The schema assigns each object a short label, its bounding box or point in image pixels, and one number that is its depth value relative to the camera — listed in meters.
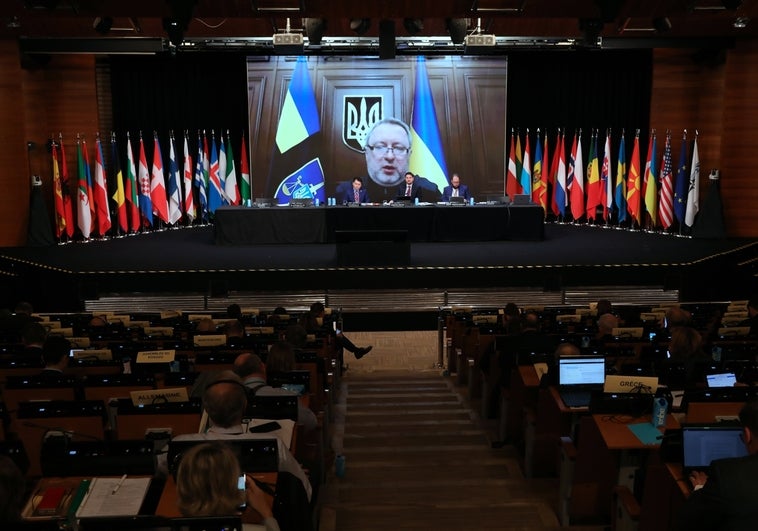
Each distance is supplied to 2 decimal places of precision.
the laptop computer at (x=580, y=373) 5.86
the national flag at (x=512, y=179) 19.47
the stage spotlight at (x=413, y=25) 14.15
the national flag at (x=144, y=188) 18.50
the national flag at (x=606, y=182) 18.83
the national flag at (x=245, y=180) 19.39
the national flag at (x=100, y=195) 17.56
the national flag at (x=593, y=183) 19.00
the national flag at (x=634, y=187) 18.43
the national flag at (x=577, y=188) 19.11
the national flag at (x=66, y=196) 17.14
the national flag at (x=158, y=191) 18.52
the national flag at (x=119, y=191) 17.81
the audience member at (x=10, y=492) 2.70
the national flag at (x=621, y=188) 18.67
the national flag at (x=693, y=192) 17.41
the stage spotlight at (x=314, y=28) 13.54
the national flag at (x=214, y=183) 18.98
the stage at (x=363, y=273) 13.12
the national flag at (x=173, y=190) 18.75
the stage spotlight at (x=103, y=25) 13.72
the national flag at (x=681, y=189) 17.67
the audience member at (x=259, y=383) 4.93
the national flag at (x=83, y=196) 17.27
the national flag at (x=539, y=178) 19.55
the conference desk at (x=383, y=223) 15.86
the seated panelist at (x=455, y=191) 16.48
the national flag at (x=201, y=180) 18.98
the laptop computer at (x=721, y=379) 5.70
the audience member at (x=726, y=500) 2.79
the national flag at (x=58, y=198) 16.89
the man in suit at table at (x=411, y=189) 16.53
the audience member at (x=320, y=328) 8.74
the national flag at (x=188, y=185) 18.86
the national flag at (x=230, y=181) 19.14
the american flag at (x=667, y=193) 17.86
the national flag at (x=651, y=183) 18.11
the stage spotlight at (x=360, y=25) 14.77
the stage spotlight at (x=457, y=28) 13.78
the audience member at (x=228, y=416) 3.76
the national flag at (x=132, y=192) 18.19
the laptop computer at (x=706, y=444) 3.85
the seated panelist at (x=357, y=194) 16.22
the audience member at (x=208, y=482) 2.81
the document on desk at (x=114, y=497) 3.38
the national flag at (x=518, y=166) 19.52
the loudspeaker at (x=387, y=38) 13.54
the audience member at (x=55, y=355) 5.62
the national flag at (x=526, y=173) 19.23
